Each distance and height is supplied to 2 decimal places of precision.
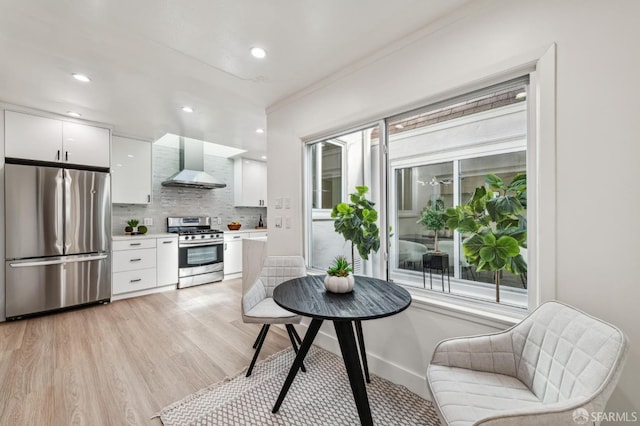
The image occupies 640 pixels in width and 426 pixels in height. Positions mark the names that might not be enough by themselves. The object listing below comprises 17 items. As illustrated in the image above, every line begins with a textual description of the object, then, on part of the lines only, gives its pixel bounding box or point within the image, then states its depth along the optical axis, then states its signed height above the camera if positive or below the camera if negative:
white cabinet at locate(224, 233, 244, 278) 4.95 -0.80
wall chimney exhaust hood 4.54 +0.76
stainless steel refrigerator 2.98 -0.32
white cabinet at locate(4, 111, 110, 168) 3.01 +0.87
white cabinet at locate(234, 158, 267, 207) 5.54 +0.62
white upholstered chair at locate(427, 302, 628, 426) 0.89 -0.66
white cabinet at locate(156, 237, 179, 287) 4.14 -0.77
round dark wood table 1.39 -0.53
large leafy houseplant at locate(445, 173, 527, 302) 1.57 -0.08
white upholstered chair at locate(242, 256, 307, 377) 1.93 -0.71
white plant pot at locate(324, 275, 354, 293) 1.74 -0.48
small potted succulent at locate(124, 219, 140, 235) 4.25 -0.25
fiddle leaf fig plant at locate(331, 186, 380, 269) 2.23 -0.10
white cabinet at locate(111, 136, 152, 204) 3.99 +0.62
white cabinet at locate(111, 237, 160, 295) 3.74 -0.78
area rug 1.59 -1.24
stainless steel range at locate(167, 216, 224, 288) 4.39 -0.68
